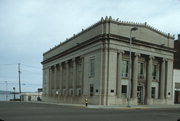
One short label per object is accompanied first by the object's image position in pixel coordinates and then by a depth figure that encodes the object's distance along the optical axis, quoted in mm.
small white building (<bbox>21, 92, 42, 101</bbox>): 110669
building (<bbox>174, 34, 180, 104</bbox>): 59969
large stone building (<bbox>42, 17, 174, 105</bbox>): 47219
